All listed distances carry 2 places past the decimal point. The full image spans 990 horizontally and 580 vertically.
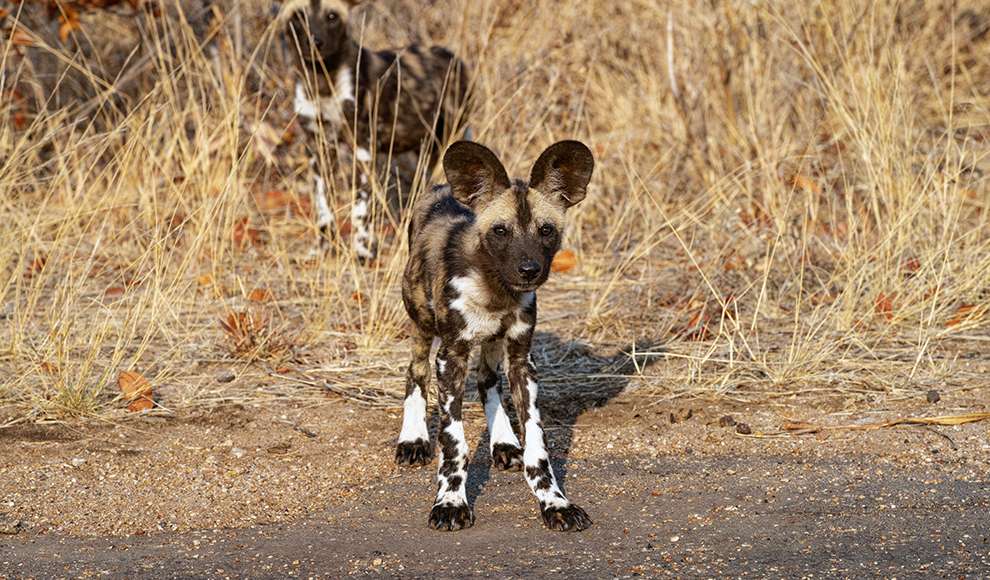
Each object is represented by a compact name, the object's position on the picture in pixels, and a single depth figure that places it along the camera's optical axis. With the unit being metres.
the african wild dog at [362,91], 14.83
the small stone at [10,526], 7.28
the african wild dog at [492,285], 7.45
